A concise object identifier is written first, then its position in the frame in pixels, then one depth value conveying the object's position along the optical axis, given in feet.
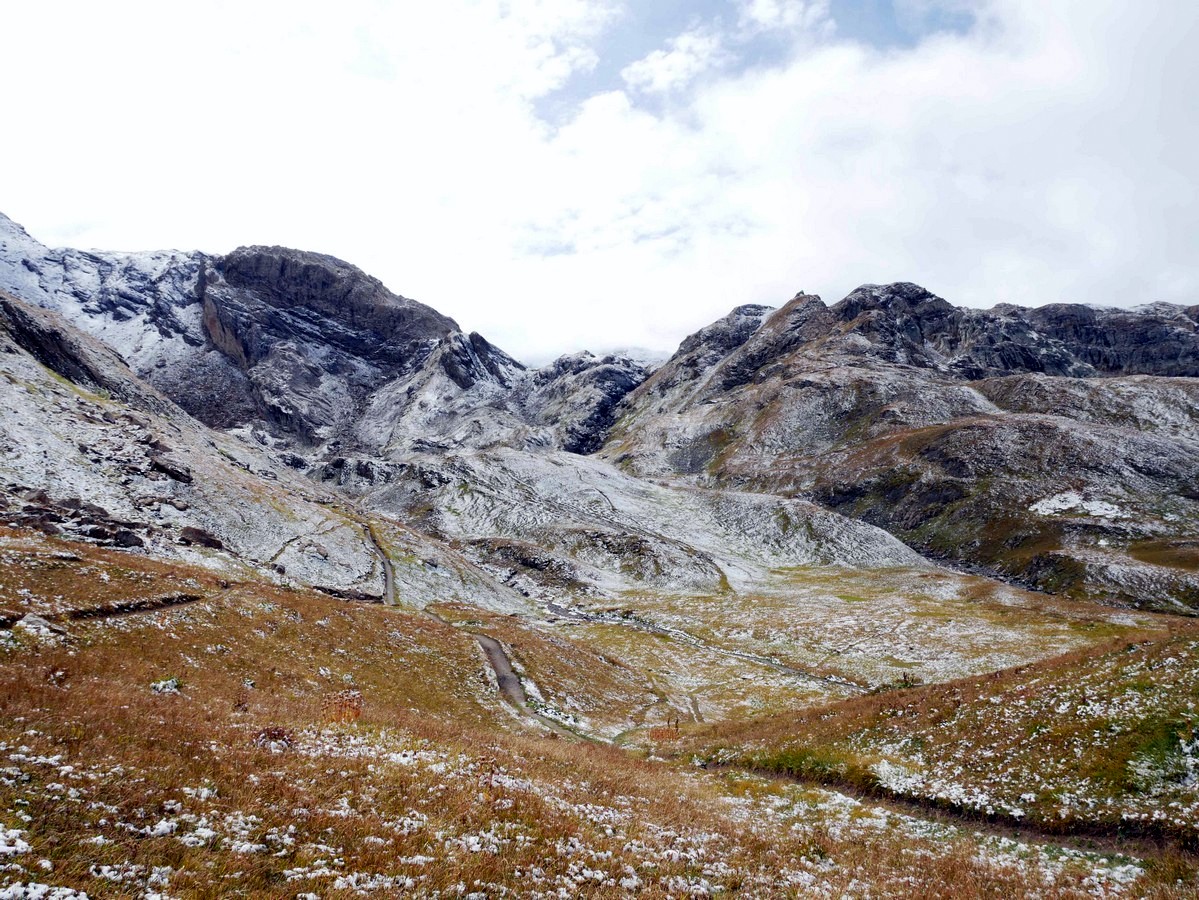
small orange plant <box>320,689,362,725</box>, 82.89
